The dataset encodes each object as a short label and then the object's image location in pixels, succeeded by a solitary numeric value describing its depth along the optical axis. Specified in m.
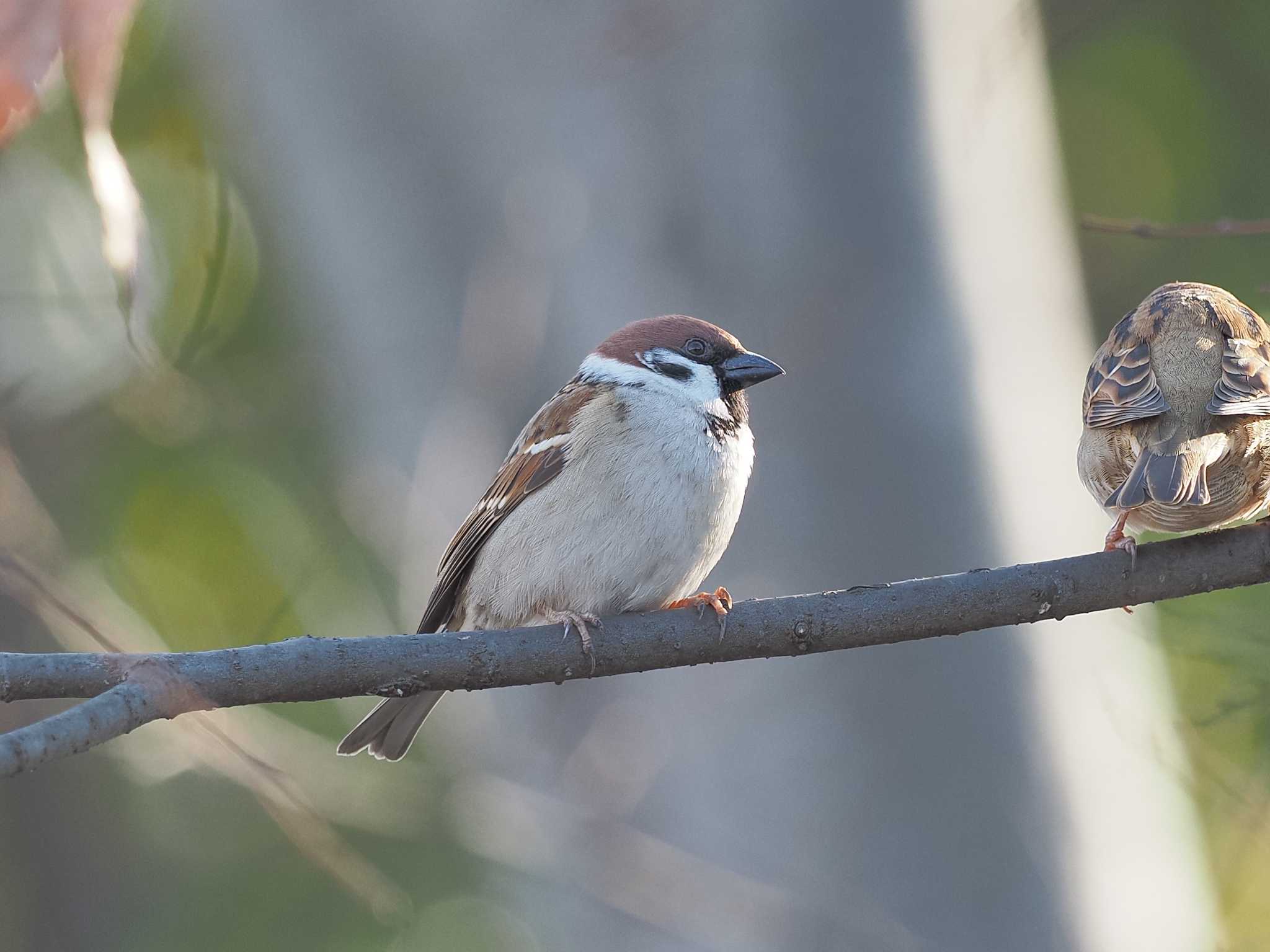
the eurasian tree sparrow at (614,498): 6.07
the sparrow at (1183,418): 4.91
